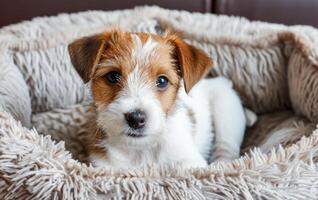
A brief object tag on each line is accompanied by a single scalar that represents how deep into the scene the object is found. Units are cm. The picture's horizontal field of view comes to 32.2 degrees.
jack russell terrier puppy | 49
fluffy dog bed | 44
